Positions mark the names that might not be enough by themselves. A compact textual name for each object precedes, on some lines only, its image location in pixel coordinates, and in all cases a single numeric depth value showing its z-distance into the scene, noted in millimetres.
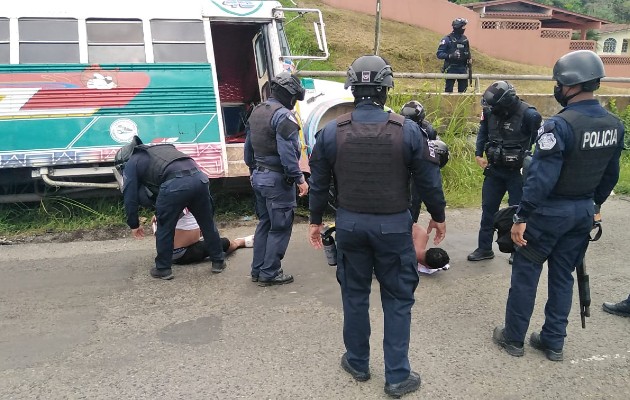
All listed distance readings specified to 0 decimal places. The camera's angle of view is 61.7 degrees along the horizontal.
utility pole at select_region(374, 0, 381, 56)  9531
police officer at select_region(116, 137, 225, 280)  4551
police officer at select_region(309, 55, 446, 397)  2869
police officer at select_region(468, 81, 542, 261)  4746
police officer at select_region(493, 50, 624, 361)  3156
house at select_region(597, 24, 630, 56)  31650
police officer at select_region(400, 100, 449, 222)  4430
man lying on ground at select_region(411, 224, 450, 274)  4579
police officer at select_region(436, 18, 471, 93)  10148
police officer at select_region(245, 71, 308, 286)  4414
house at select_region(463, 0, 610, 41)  24203
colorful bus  5840
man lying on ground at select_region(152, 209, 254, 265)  5075
